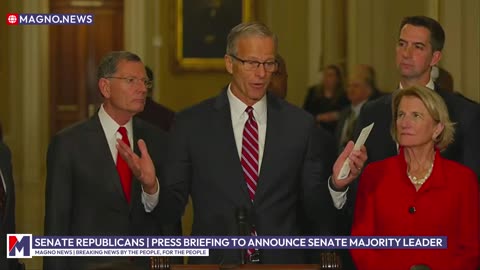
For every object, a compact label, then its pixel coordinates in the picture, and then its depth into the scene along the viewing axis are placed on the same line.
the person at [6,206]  4.12
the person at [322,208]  3.75
